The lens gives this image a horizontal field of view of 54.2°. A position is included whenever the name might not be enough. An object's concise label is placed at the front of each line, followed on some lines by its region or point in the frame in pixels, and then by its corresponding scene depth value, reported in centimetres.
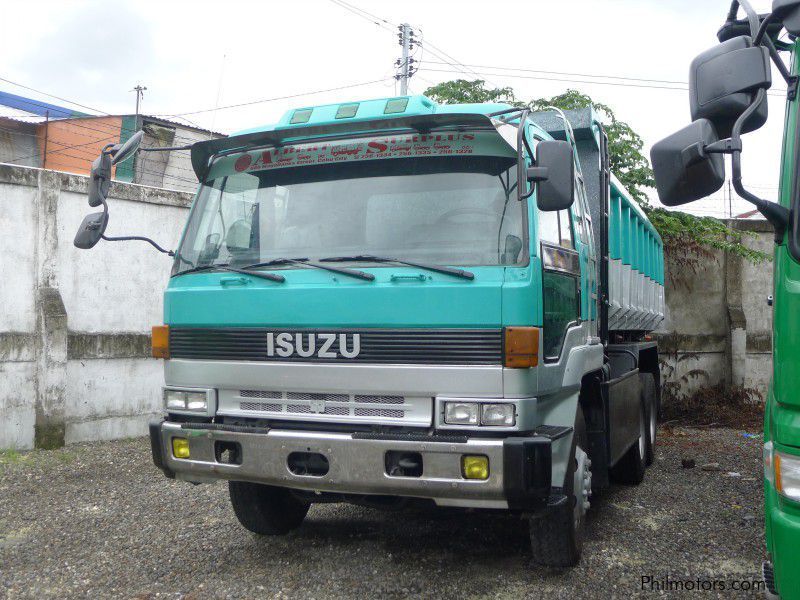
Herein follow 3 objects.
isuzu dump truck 347
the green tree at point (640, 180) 1114
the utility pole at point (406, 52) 1981
